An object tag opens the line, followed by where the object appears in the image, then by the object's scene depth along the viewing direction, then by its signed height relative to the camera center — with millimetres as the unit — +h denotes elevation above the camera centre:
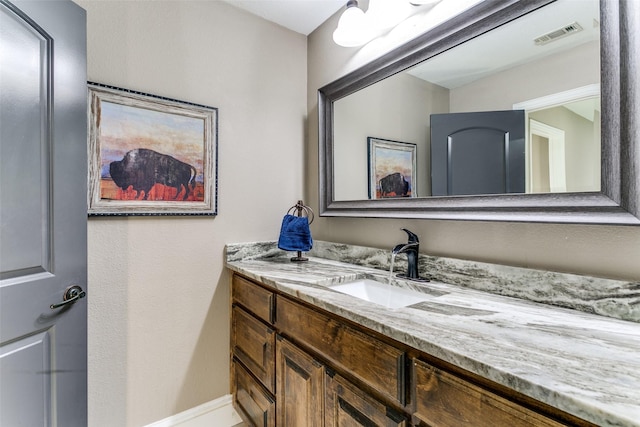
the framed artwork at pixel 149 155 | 1398 +309
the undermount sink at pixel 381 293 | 1256 -347
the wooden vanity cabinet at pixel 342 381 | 607 -457
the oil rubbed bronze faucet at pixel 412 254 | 1319 -177
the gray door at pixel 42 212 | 971 +16
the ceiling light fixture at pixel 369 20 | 1420 +959
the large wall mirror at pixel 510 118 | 862 +351
